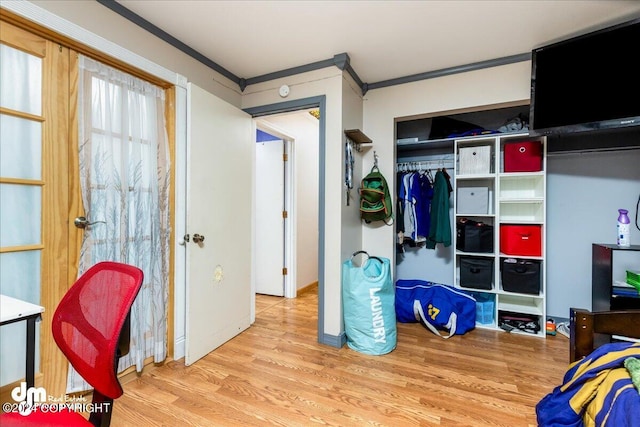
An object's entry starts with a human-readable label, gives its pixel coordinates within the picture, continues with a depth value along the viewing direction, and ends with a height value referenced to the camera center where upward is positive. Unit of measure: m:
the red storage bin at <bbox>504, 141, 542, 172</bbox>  2.53 +0.52
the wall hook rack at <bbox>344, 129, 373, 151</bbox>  2.44 +0.69
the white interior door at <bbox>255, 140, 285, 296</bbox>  3.71 -0.08
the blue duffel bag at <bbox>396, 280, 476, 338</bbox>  2.61 -0.91
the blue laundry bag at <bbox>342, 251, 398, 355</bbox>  2.22 -0.78
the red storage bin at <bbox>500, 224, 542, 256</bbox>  2.54 -0.25
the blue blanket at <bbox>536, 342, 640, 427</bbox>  0.84 -0.59
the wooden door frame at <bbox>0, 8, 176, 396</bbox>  1.48 +0.15
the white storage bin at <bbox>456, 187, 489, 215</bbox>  2.75 +0.12
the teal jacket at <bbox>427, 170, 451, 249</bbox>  2.91 -0.02
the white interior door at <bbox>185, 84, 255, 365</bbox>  2.08 -0.08
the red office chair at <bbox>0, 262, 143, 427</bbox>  0.82 -0.39
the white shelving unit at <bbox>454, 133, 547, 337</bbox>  2.55 +0.07
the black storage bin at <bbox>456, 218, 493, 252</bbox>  2.70 -0.23
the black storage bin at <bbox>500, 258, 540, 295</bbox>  2.50 -0.56
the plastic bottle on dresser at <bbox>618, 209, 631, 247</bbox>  2.17 -0.12
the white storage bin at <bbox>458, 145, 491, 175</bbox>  2.71 +0.51
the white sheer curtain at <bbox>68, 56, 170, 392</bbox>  1.64 +0.17
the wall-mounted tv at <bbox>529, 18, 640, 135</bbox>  1.83 +0.91
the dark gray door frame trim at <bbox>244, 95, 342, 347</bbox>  2.43 +0.01
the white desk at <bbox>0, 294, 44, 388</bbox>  0.98 -0.37
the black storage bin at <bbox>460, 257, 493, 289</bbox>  2.67 -0.57
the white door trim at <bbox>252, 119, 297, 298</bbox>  3.68 -0.13
